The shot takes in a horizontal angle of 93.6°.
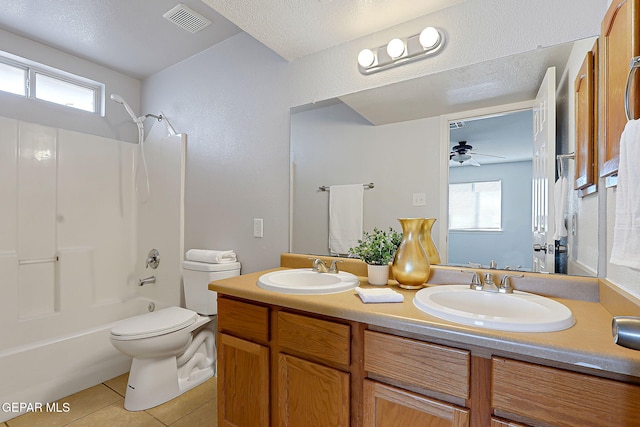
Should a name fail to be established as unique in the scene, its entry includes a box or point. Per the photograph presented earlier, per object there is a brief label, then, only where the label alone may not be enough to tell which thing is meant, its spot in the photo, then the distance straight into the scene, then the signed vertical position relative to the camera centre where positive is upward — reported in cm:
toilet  174 -81
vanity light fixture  140 +80
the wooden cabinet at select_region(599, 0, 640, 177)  79 +43
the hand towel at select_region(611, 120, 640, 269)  68 +3
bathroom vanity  72 -45
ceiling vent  186 +125
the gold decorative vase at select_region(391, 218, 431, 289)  130 -21
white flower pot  138 -28
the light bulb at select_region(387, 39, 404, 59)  147 +81
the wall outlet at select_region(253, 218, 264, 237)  202 -11
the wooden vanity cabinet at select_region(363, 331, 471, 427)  85 -51
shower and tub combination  197 -28
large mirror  128 +36
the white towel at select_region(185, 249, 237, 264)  205 -32
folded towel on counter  109 -31
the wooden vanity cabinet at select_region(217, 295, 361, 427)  106 -62
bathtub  181 -106
